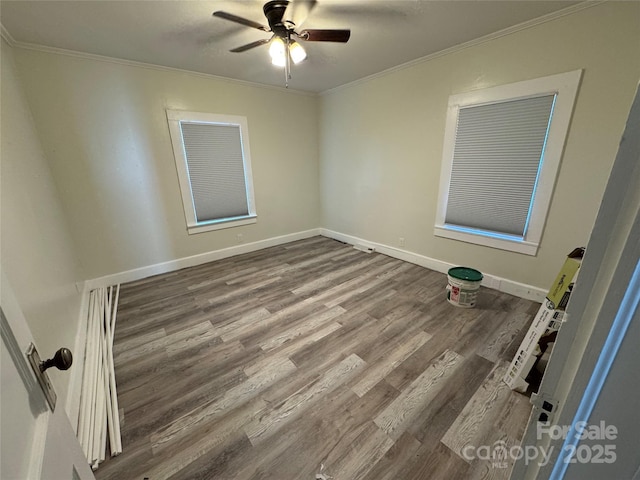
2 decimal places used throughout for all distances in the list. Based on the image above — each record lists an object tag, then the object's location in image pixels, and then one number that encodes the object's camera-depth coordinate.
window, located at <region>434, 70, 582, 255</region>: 2.24
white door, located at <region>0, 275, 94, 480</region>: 0.47
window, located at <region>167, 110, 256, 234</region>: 3.36
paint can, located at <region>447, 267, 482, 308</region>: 2.44
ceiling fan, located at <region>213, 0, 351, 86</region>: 1.82
